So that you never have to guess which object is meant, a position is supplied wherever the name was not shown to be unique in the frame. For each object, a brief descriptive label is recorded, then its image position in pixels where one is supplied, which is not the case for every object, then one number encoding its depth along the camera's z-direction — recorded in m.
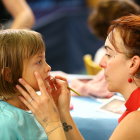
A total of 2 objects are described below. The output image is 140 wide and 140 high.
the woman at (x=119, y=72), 1.74
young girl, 1.77
